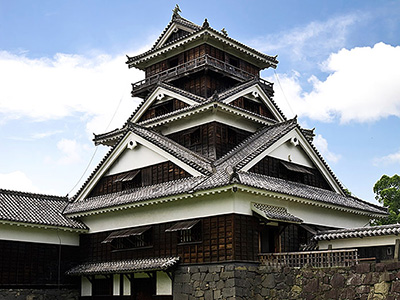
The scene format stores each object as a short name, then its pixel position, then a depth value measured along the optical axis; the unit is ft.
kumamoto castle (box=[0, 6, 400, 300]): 68.23
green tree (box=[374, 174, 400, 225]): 158.20
